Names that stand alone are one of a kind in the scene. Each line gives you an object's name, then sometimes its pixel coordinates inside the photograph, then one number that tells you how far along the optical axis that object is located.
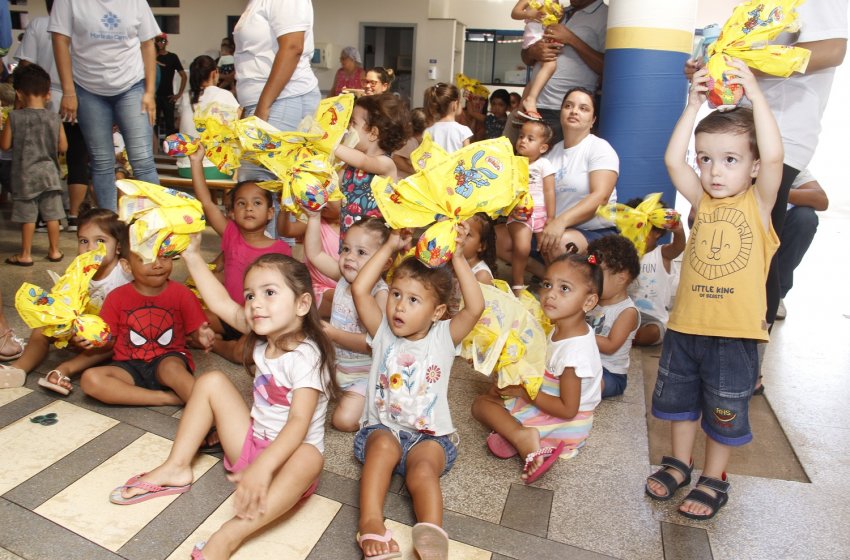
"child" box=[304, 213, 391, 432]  2.53
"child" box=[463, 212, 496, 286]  3.04
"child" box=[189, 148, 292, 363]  3.02
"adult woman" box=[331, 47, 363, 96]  8.78
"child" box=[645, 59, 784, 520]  1.99
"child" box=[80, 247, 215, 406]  2.50
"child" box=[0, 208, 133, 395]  2.73
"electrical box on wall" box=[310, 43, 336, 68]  11.83
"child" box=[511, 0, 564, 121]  3.82
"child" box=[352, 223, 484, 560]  2.11
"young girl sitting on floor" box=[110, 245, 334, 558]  1.95
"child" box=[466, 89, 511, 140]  8.26
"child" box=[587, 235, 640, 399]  2.84
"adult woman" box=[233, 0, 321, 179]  3.25
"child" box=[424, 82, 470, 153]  5.41
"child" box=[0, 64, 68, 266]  4.20
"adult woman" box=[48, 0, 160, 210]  3.53
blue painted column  3.96
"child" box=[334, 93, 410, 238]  3.18
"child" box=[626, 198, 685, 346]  3.51
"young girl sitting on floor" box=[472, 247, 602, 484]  2.39
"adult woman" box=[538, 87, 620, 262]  3.40
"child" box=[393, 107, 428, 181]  5.20
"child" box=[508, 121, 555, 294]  3.58
